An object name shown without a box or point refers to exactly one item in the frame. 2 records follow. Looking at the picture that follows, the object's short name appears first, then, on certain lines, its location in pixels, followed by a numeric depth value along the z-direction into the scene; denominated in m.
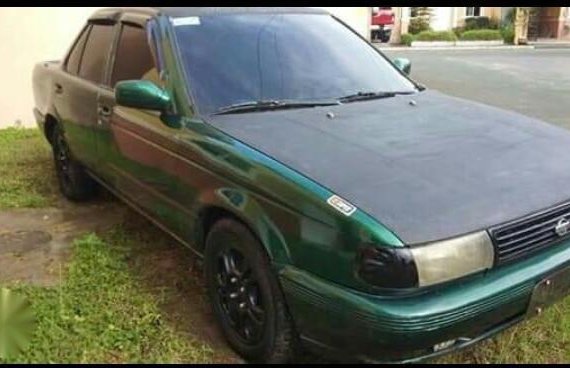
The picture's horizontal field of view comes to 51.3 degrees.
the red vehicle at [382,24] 28.34
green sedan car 2.08
